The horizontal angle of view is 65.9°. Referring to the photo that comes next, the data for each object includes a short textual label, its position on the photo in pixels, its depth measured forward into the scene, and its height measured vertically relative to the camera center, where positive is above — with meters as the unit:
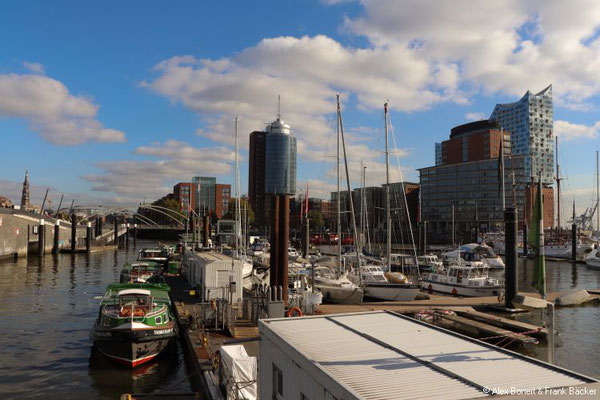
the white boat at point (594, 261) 77.56 -6.85
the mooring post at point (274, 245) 26.80 -1.49
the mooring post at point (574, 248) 86.56 -5.02
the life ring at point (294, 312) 24.03 -4.82
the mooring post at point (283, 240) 26.50 -1.19
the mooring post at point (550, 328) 15.49 -3.90
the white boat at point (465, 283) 42.72 -5.96
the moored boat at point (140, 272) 42.97 -5.28
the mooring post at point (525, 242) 91.04 -4.45
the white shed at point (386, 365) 8.12 -2.94
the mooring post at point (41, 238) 83.14 -3.74
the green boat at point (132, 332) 21.41 -5.30
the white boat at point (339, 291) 35.62 -5.53
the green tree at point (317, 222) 192.12 -1.02
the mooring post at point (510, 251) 30.11 -1.98
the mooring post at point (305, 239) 76.96 -3.34
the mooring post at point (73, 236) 92.38 -3.73
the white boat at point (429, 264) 61.24 -6.16
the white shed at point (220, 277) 29.80 -3.79
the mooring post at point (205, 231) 68.62 -1.83
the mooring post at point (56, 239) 91.81 -4.17
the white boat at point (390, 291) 37.56 -5.81
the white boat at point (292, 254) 62.92 -5.36
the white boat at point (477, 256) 71.19 -5.94
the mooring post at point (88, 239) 96.58 -4.38
